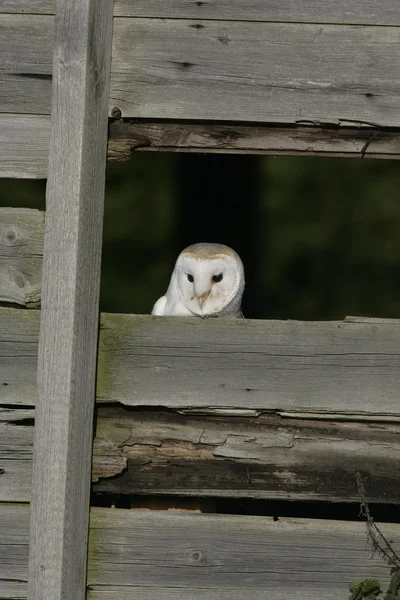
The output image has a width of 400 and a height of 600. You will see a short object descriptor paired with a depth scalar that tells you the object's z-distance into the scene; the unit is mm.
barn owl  7500
